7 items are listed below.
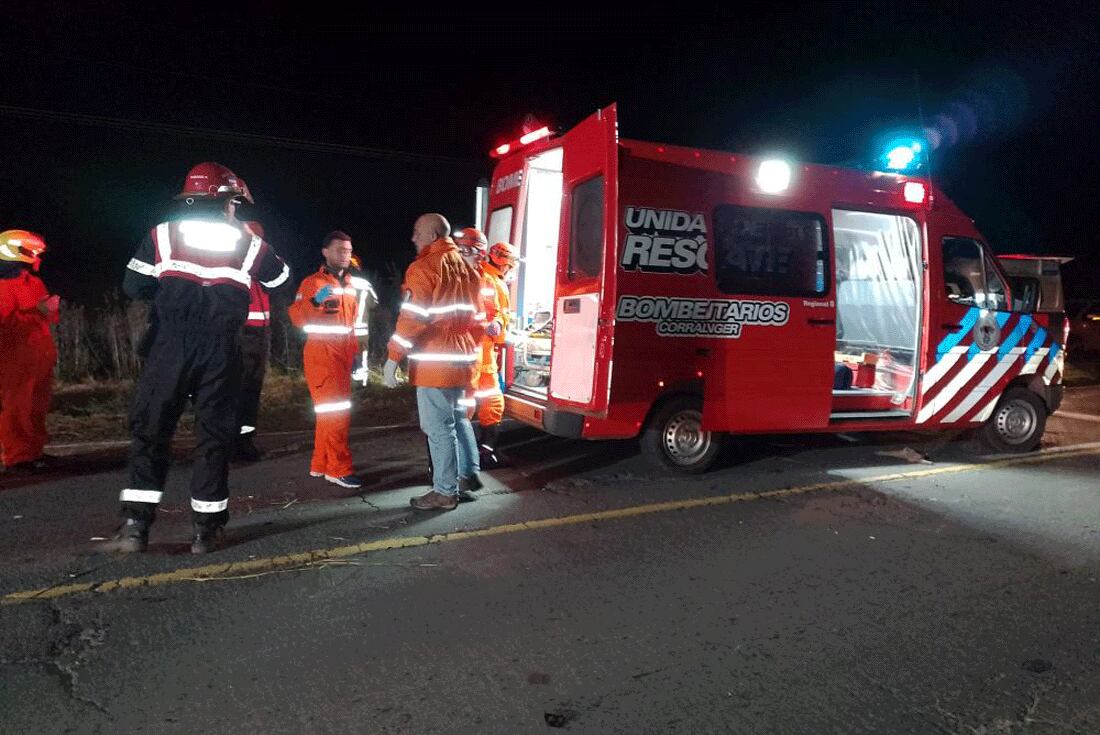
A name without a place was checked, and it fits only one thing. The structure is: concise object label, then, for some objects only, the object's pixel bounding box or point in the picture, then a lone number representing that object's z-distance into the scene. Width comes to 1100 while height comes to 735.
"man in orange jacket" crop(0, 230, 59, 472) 5.83
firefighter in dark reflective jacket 4.13
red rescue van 5.75
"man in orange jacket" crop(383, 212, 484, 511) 5.02
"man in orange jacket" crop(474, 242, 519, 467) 6.09
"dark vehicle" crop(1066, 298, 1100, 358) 18.70
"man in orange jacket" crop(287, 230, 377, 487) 5.61
